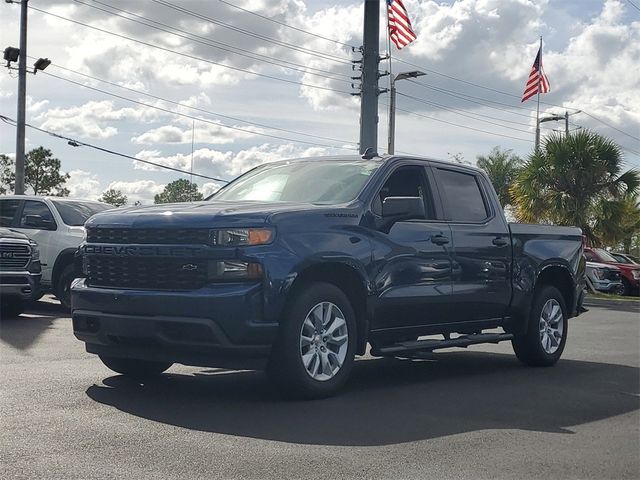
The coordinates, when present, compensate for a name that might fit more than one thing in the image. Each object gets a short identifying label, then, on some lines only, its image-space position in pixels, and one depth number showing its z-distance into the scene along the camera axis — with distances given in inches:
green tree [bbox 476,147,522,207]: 2032.5
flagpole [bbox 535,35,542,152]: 2038.6
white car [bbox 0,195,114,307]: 551.2
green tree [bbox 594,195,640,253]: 1109.1
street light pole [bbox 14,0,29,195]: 1084.5
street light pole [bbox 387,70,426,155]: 1449.4
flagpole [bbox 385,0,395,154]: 1505.9
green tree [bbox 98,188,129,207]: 2462.2
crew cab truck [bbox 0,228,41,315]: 483.5
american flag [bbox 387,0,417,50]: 1109.7
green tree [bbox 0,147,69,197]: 2016.5
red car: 1189.1
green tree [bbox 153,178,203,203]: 2381.8
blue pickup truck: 258.5
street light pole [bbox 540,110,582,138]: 2186.3
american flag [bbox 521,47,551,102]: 1445.6
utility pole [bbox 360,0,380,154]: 1144.2
